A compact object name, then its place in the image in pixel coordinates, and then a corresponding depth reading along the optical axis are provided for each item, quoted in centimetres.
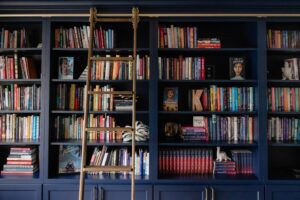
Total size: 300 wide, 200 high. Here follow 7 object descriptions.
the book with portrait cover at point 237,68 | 274
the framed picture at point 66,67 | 276
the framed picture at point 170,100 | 274
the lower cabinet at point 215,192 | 252
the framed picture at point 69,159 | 274
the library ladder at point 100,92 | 212
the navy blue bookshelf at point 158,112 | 253
